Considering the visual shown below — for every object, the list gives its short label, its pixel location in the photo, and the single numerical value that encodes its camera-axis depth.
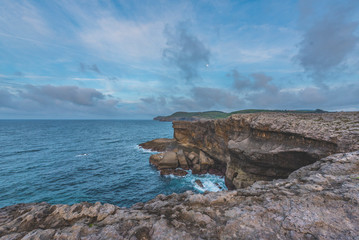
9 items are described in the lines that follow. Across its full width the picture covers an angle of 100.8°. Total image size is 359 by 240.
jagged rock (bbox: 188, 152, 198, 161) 39.15
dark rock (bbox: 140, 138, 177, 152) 52.90
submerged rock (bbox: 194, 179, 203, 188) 28.97
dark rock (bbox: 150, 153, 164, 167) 39.56
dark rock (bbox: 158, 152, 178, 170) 36.59
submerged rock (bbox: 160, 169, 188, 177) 33.76
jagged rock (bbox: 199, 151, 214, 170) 36.42
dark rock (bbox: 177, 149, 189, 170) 37.28
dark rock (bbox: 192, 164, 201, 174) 35.06
